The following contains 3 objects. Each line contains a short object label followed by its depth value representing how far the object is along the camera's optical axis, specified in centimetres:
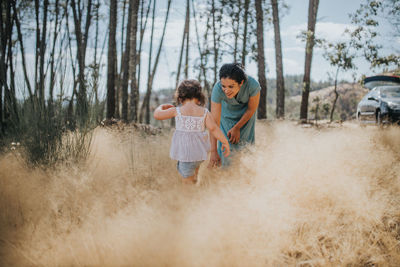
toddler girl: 277
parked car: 757
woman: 268
